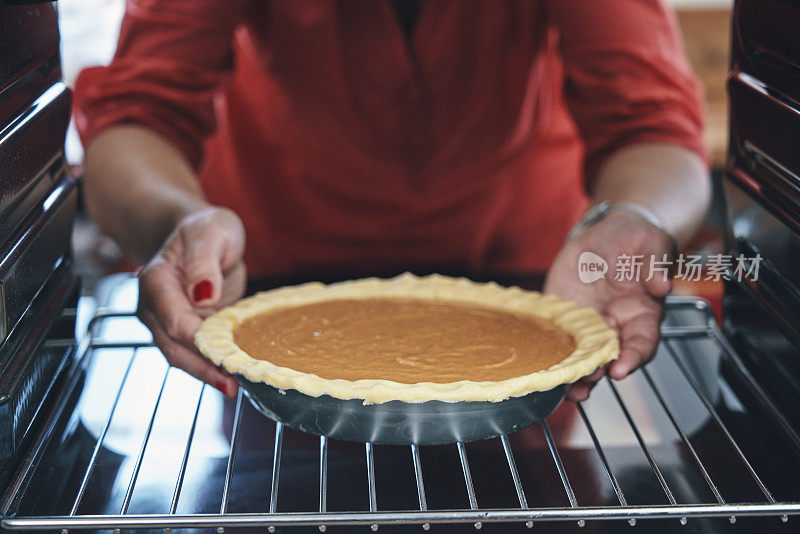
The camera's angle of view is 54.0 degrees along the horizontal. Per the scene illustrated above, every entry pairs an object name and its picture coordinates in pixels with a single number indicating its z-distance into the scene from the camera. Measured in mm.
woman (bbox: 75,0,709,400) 1430
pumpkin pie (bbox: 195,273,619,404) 907
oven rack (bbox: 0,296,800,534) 754
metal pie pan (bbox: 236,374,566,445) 888
